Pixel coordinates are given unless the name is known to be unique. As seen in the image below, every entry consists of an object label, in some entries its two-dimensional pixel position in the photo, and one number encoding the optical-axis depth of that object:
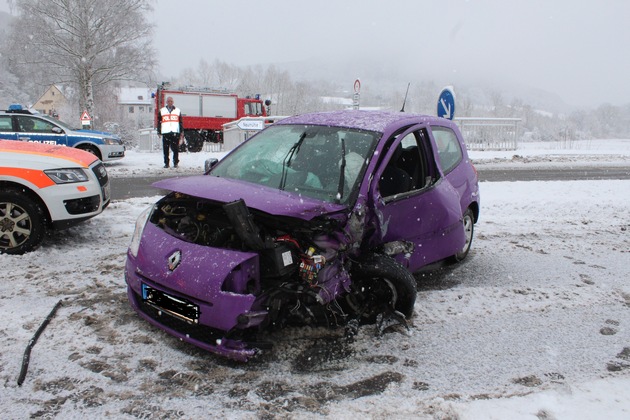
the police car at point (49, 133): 12.66
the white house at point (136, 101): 96.94
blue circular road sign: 10.33
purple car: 3.15
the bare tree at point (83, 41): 31.17
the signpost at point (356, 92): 14.31
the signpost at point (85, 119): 21.45
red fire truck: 28.53
